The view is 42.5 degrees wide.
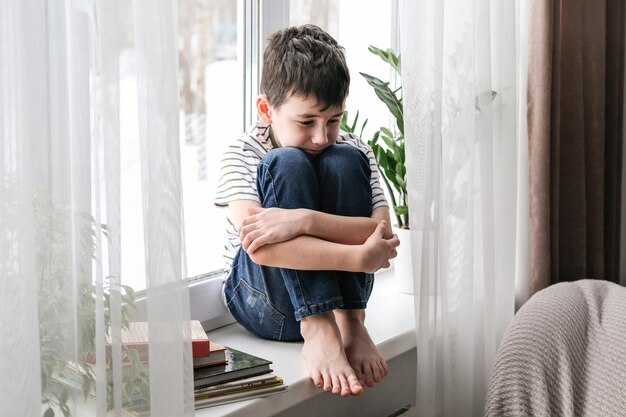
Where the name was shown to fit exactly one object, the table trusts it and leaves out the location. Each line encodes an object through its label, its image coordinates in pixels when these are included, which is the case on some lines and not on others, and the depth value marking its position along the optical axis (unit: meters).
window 1.73
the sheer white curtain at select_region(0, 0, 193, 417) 0.95
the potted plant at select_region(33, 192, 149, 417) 1.02
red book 1.11
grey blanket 1.42
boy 1.47
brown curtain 2.10
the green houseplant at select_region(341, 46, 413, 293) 1.99
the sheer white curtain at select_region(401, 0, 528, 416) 1.63
